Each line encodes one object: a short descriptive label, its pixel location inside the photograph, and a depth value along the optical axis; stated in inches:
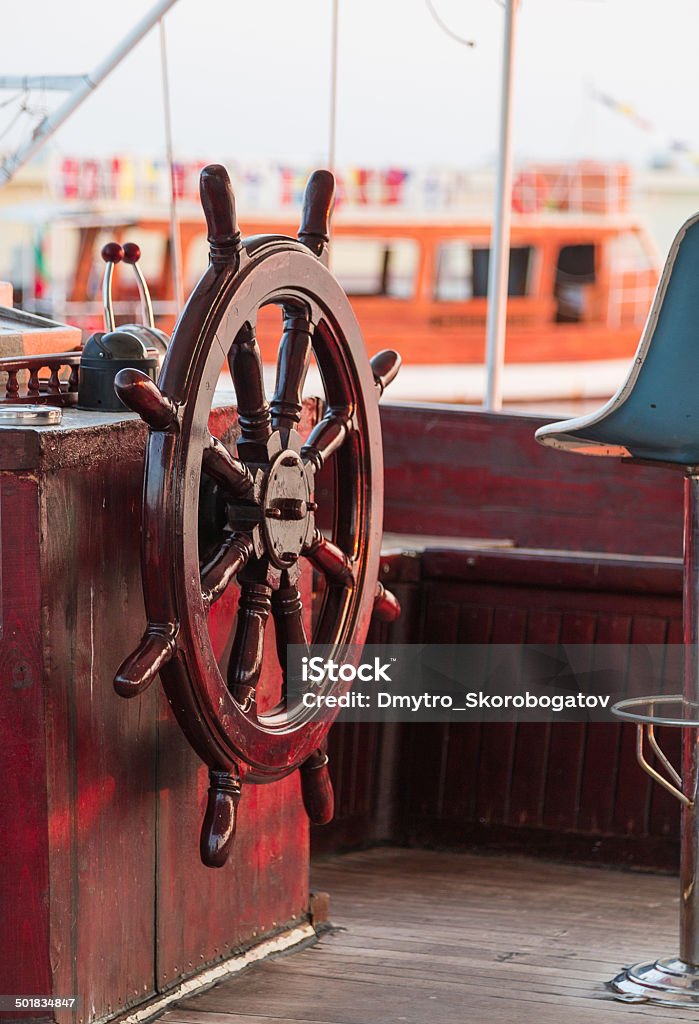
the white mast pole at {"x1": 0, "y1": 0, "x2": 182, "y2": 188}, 234.5
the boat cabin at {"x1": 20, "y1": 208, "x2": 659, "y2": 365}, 918.4
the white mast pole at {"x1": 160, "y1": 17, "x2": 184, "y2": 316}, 253.9
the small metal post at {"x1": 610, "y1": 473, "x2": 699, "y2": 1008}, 153.7
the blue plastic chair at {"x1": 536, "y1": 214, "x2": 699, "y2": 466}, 147.9
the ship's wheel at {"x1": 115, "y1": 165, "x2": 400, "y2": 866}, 129.6
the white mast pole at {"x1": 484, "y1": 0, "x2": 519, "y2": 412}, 265.9
